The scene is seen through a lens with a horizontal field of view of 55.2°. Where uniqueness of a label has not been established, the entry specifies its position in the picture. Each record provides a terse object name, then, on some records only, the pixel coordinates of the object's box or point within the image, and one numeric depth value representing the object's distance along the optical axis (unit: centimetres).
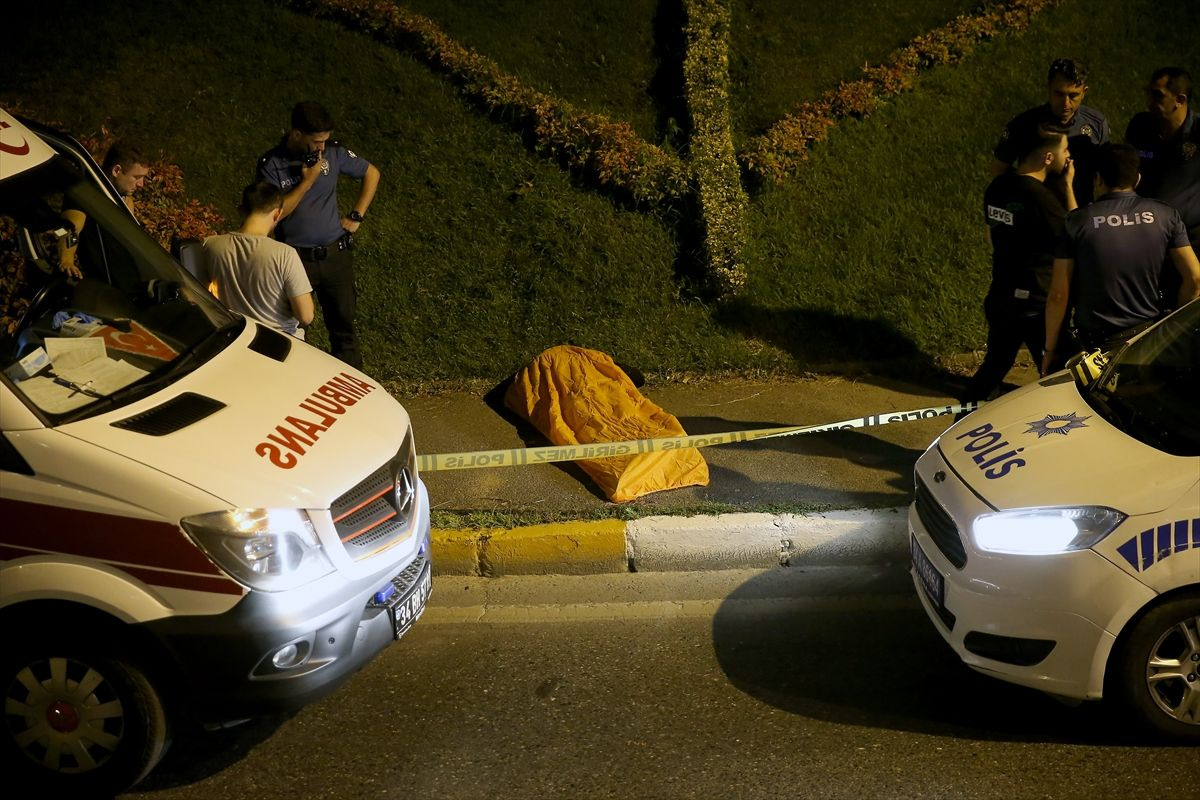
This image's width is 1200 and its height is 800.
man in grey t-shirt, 537
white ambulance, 350
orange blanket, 562
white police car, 360
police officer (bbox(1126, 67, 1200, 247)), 625
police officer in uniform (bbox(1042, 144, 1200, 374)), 496
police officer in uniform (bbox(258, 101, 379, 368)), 616
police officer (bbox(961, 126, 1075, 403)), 566
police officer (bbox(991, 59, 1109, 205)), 621
